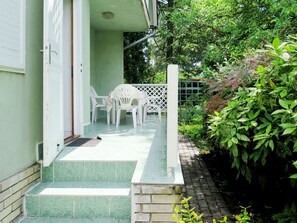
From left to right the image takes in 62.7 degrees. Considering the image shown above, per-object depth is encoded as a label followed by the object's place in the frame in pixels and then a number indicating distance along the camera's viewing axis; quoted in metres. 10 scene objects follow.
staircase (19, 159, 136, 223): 2.49
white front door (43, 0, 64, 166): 2.71
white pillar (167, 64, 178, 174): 2.22
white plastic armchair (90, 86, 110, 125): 6.18
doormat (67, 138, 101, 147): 3.57
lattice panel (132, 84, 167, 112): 8.84
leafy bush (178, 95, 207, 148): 6.87
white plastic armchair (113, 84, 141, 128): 5.45
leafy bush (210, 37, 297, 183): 2.03
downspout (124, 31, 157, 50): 8.79
